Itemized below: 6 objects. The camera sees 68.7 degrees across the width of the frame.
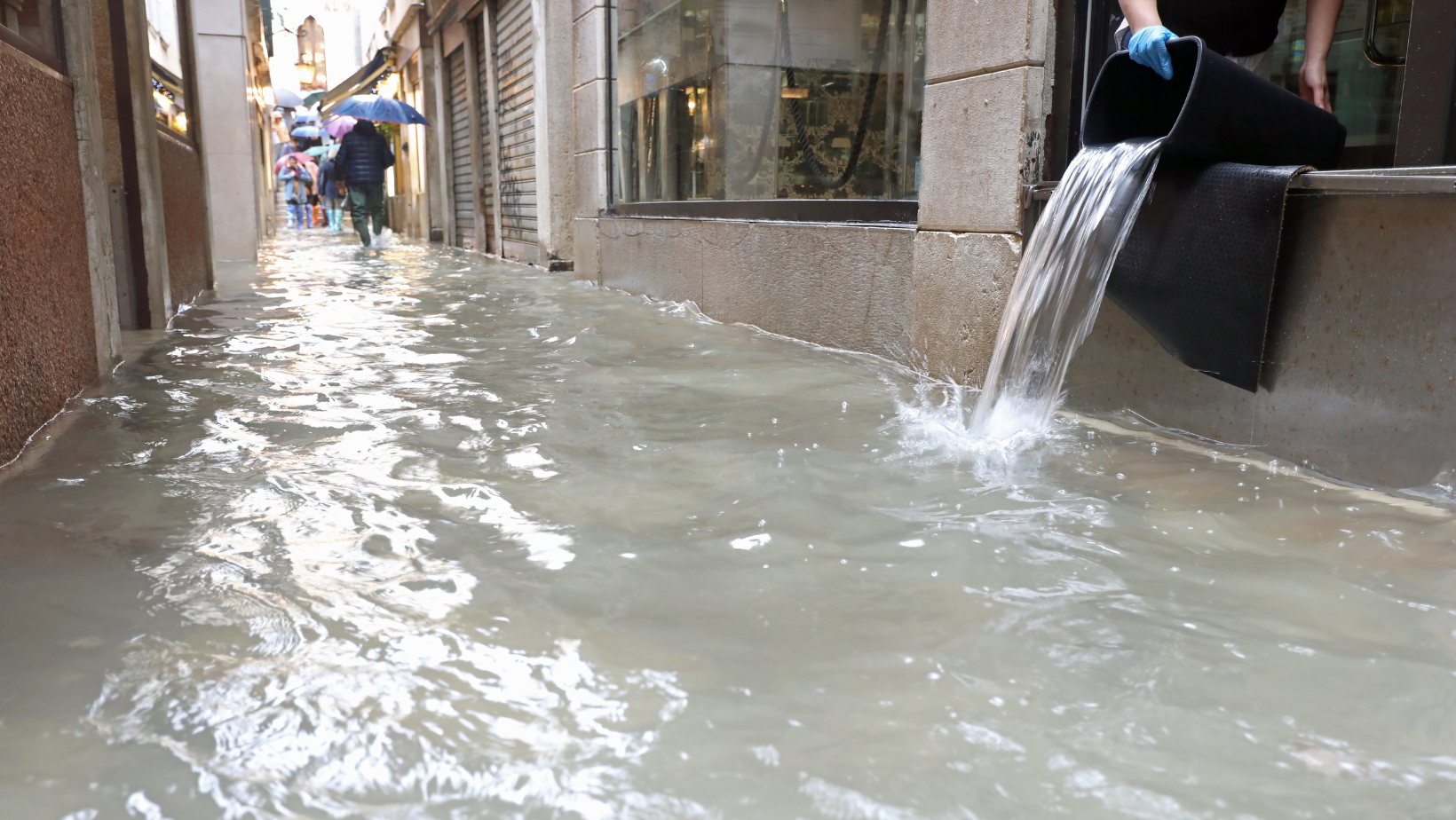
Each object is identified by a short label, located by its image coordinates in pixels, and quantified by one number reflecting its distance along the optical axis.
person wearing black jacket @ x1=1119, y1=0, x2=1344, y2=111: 3.46
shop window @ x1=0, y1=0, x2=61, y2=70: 3.55
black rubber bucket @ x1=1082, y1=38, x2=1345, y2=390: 3.04
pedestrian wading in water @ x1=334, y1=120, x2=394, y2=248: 17.16
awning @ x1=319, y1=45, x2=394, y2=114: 23.35
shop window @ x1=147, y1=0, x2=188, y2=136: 7.38
